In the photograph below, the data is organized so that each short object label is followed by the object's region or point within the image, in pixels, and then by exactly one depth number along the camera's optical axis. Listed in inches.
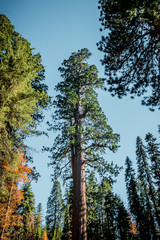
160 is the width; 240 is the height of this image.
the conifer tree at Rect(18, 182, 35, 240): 659.3
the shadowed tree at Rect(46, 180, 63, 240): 1248.2
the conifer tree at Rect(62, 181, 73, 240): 1032.5
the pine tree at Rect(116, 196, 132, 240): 1019.3
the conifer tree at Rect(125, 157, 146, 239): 932.0
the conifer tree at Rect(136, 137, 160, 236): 879.4
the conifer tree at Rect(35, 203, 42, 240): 1664.9
